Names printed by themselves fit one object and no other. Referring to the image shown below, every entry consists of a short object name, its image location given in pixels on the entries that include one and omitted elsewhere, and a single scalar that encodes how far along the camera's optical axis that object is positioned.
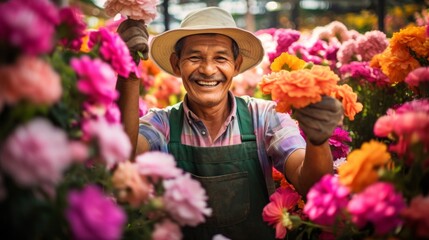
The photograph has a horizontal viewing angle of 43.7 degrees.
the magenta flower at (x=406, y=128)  1.27
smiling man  2.20
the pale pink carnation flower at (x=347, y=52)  3.22
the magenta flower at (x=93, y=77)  1.18
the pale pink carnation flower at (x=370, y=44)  3.15
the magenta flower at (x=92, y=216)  0.98
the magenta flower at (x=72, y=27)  1.25
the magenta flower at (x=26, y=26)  0.94
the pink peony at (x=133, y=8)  1.91
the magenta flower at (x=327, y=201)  1.36
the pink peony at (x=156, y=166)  1.31
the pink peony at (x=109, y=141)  1.09
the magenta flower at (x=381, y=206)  1.21
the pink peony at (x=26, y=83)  0.95
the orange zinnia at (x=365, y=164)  1.26
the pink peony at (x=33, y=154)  0.93
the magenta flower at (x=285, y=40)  3.37
